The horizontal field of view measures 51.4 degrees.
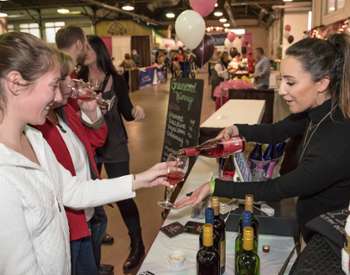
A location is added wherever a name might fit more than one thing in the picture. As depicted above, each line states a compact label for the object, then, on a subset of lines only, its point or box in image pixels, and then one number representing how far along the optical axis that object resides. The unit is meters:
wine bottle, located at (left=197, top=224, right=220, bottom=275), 1.17
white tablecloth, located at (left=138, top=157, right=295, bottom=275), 1.37
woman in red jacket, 1.64
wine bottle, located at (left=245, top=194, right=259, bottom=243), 1.26
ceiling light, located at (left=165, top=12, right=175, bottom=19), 19.73
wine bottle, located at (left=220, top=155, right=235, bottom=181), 2.03
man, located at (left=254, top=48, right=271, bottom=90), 9.06
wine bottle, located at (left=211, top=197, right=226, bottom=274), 1.28
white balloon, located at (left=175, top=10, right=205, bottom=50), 4.21
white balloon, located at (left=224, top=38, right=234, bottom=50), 14.02
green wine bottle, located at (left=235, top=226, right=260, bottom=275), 1.18
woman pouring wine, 1.34
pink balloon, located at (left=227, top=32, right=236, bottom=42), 13.57
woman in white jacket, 1.07
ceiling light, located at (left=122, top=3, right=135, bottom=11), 14.87
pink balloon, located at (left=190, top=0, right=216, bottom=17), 4.22
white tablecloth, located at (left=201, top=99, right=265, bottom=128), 3.05
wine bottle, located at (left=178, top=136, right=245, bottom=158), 1.83
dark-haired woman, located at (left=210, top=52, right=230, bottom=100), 10.18
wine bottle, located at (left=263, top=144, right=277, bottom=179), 1.94
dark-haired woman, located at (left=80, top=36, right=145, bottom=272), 2.73
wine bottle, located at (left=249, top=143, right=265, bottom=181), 1.92
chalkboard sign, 3.29
